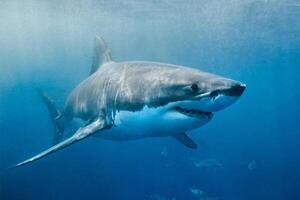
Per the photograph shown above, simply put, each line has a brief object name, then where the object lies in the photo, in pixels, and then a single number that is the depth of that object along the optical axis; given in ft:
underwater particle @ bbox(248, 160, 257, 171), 48.78
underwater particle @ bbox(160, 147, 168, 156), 52.82
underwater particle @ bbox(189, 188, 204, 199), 38.86
